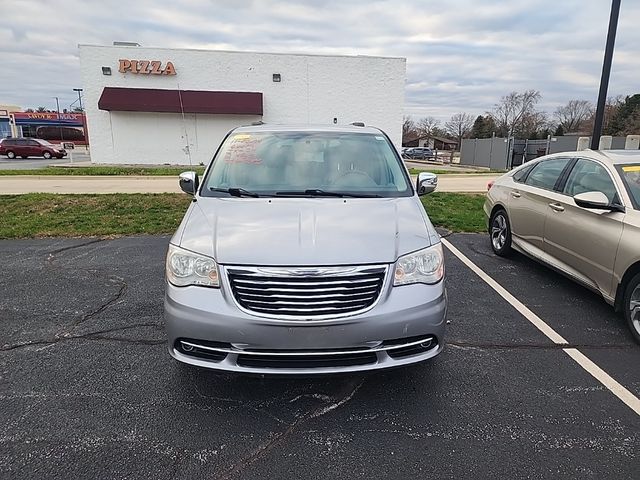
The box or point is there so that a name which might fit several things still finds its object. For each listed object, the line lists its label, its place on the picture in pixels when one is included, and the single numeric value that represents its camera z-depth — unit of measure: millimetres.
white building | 25359
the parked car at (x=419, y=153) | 46812
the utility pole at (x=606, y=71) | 8047
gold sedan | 3889
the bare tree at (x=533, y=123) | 68450
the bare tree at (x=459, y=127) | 83500
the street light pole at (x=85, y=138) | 47550
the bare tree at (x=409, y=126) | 92588
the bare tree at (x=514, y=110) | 72562
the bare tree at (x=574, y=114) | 73062
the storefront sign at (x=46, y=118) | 61250
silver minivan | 2576
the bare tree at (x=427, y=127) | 91750
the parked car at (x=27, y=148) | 33469
